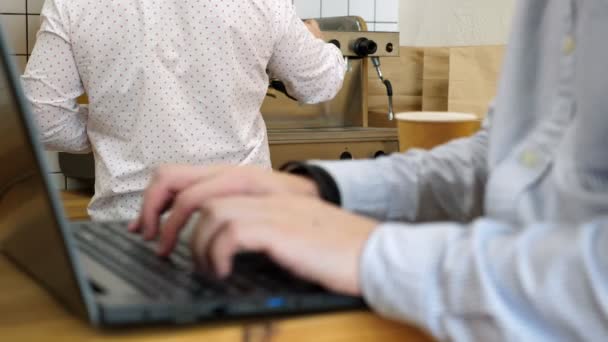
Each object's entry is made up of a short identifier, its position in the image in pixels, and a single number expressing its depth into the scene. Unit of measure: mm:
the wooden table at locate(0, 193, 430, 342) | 1083
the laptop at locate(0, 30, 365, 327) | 1094
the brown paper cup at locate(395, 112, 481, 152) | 2152
